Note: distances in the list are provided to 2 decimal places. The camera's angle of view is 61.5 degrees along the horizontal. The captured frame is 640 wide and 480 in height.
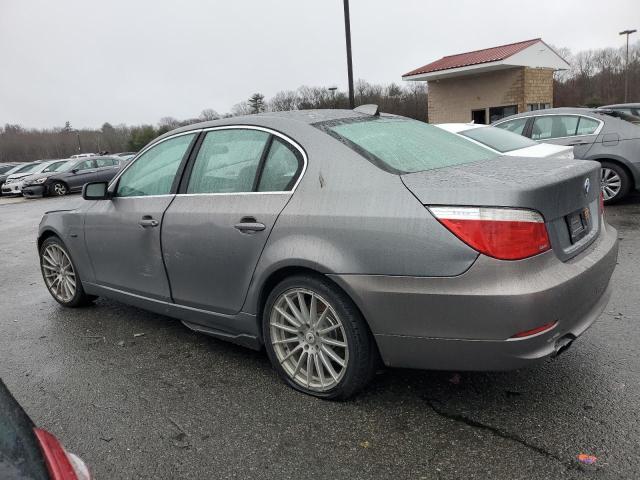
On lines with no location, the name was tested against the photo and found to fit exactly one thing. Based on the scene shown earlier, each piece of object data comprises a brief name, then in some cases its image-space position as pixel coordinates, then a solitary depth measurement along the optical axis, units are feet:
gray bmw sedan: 7.75
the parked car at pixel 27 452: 3.96
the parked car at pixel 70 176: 71.92
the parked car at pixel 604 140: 26.53
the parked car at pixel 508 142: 21.76
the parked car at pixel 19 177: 78.02
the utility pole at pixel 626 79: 156.87
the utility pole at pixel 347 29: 46.91
